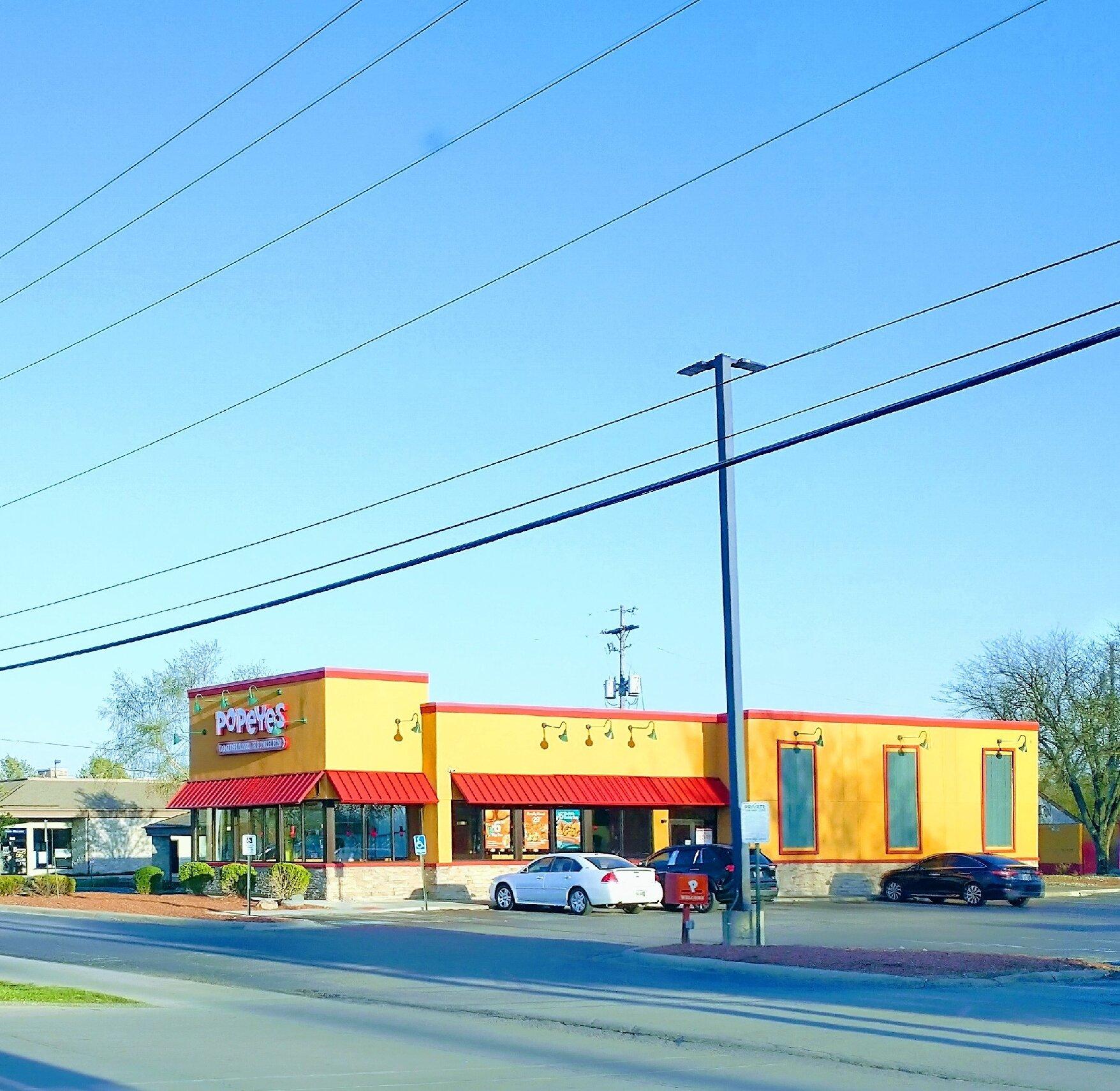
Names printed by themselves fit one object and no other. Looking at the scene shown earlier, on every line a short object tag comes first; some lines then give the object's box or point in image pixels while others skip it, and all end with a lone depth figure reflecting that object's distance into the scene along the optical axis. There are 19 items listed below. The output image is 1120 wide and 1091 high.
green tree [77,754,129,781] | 99.88
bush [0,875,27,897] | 48.26
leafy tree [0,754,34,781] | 119.75
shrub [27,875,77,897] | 46.34
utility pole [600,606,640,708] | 69.38
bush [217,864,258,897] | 42.77
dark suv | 38.03
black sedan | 41.28
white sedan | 36.75
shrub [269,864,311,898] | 40.59
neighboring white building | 67.44
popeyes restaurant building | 42.72
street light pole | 24.72
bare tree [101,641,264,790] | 75.31
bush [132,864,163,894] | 45.88
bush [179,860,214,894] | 43.53
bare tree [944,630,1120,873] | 65.94
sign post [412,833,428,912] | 38.48
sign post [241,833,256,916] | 36.19
